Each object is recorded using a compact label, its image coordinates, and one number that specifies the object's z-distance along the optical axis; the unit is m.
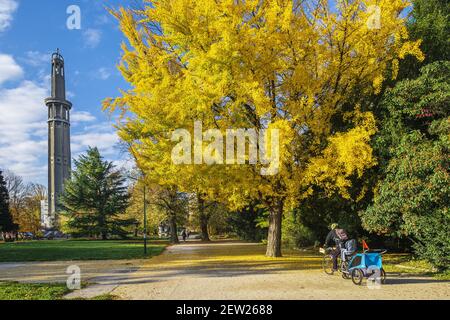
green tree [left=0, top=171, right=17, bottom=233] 44.75
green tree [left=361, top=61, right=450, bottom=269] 11.85
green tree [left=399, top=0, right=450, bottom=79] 15.84
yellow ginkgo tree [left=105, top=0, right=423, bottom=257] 13.67
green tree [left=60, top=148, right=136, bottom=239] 47.97
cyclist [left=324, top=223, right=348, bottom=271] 12.05
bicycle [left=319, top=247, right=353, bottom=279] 11.40
